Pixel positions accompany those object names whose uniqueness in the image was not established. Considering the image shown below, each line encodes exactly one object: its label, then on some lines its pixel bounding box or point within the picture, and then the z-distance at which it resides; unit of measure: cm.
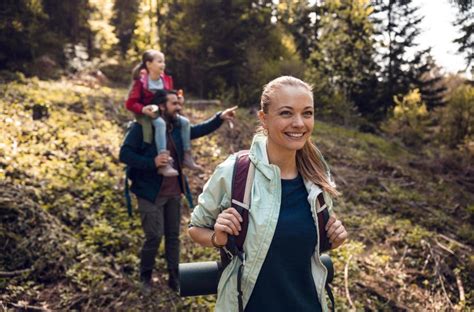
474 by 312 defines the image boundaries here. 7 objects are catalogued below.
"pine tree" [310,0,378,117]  1567
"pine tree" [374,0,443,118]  2072
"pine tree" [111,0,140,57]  2458
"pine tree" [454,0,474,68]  646
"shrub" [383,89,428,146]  1534
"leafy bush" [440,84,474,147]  1245
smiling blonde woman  191
